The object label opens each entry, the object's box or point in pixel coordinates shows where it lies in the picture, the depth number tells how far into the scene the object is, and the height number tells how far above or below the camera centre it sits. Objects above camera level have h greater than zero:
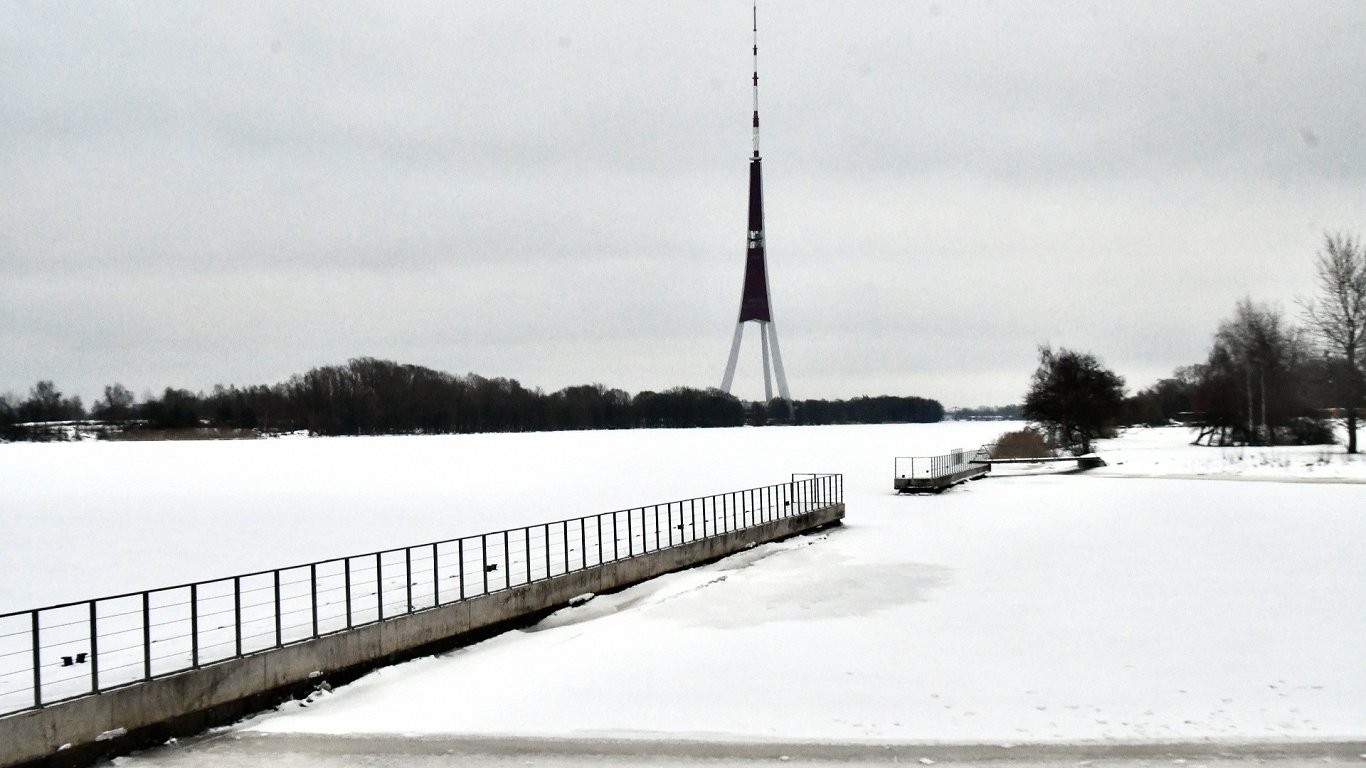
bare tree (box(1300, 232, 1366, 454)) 57.53 +5.12
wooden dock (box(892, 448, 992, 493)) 37.75 -2.39
